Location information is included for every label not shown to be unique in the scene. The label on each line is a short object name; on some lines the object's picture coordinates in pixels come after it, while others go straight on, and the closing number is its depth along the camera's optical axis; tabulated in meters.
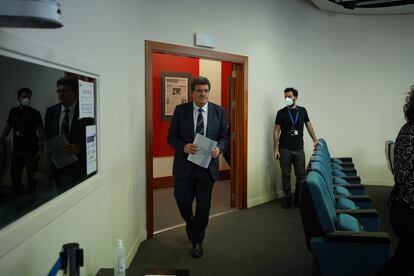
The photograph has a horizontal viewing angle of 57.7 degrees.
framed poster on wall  5.99
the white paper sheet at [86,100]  1.75
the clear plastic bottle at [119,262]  1.53
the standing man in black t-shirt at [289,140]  4.93
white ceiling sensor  0.84
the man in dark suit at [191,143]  3.23
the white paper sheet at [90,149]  1.85
